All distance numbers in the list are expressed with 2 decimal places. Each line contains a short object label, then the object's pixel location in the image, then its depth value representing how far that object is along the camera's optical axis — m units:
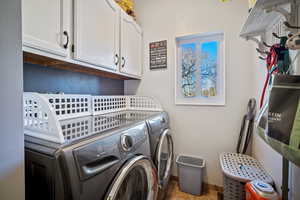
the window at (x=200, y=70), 1.71
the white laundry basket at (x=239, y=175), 1.06
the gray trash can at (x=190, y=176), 1.51
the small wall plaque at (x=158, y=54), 1.86
